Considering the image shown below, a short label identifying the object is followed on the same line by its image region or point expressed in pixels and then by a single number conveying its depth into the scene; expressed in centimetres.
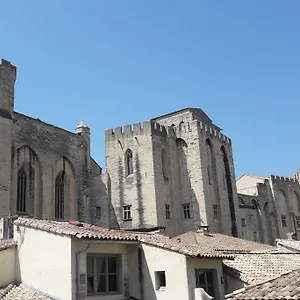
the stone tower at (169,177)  3584
